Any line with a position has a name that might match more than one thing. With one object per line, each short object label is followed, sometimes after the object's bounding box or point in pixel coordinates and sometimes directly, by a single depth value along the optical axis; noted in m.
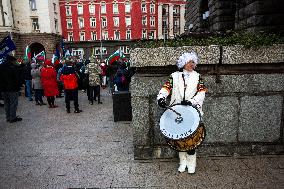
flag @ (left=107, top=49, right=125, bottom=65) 11.68
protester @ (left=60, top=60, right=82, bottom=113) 8.69
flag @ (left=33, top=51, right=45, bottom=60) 12.01
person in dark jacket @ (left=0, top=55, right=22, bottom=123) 7.71
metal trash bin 7.41
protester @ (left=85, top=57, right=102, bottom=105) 10.00
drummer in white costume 3.81
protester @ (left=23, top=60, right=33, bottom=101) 11.69
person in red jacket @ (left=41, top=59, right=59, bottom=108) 9.89
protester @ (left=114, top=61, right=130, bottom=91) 8.58
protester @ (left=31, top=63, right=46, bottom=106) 10.62
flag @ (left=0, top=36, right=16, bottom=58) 8.61
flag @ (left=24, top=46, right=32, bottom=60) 13.41
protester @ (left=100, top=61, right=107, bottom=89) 15.83
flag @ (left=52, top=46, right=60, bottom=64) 14.45
